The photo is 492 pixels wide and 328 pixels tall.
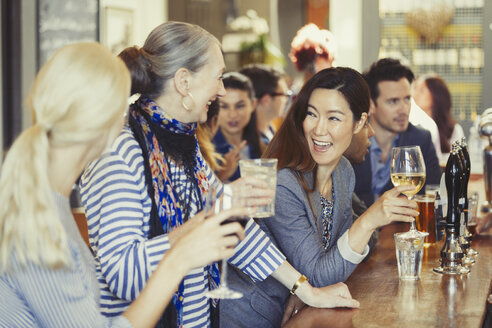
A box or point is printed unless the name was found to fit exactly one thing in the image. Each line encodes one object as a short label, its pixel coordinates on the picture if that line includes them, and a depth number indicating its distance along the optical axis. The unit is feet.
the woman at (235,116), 15.66
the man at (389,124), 12.09
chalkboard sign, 17.94
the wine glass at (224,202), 4.66
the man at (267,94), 17.24
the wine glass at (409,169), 6.95
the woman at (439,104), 19.75
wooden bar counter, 5.61
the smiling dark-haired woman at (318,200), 6.81
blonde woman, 4.25
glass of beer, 8.80
